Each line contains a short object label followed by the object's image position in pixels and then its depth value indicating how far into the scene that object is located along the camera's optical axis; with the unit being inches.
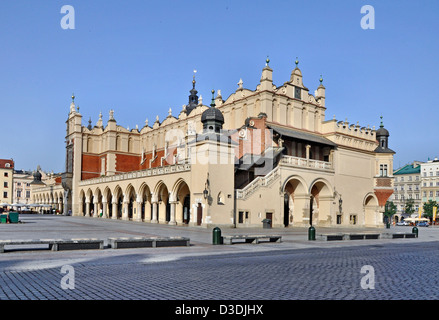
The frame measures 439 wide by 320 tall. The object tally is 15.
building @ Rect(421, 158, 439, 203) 3789.4
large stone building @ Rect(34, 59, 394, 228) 1428.4
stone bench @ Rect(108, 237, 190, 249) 706.2
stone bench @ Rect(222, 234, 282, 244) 823.7
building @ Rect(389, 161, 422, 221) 3979.6
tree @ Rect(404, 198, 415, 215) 3799.2
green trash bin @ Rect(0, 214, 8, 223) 1438.2
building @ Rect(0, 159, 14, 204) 4261.8
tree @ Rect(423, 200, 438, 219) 3475.6
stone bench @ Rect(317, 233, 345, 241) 989.8
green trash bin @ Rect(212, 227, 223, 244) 814.5
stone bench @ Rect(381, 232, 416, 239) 1176.8
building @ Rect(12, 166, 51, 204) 4653.1
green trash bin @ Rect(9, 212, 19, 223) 1427.2
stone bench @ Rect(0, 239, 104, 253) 633.6
